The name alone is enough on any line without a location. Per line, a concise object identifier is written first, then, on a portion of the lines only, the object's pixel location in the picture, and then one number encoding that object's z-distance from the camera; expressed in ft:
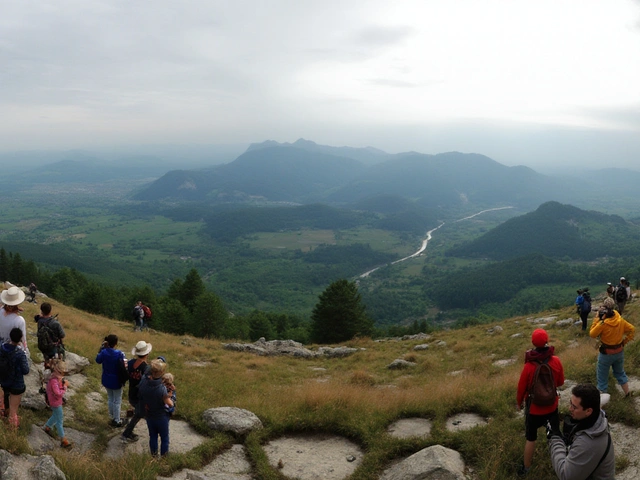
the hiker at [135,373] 29.40
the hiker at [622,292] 57.70
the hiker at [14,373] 25.62
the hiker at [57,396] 26.78
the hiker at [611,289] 58.79
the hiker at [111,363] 30.40
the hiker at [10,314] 29.55
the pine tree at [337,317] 126.82
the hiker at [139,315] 81.71
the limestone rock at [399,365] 62.28
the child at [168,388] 25.80
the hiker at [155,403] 25.25
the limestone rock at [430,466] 22.68
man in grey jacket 15.28
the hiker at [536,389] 21.30
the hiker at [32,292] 93.09
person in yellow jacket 26.89
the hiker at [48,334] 32.48
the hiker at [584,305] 59.57
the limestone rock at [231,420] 31.81
